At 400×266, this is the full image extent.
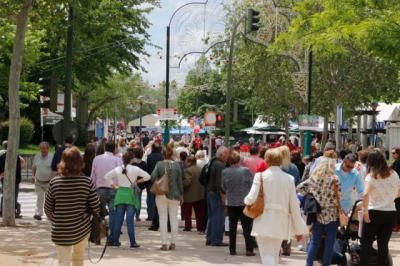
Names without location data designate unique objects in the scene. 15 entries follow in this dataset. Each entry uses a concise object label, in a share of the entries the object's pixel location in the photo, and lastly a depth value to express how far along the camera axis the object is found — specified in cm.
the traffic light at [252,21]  2701
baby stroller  1082
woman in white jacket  916
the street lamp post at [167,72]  3866
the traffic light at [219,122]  3478
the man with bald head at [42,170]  1741
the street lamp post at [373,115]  3906
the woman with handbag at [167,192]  1347
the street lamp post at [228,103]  3168
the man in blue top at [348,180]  1245
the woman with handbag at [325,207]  1053
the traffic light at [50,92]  2028
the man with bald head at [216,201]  1441
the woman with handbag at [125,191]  1336
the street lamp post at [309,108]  3056
